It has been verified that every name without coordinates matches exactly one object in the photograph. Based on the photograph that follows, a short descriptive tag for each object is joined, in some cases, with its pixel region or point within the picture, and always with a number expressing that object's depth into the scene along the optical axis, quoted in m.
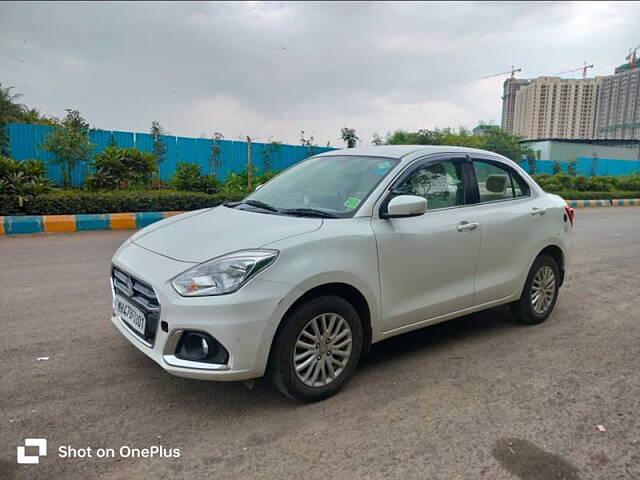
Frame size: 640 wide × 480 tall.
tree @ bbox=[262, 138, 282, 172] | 17.83
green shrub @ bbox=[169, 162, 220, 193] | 14.01
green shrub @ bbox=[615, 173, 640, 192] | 27.39
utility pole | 15.76
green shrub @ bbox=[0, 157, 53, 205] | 9.69
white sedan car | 2.67
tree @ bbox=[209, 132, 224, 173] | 16.81
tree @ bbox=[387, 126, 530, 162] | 27.54
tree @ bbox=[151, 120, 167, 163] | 15.28
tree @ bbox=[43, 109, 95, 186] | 12.67
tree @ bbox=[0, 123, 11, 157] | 12.65
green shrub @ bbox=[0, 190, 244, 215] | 9.66
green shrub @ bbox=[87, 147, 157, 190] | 12.34
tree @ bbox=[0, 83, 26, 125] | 14.60
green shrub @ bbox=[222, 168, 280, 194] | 15.14
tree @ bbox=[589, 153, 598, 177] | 34.77
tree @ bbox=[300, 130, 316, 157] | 18.83
